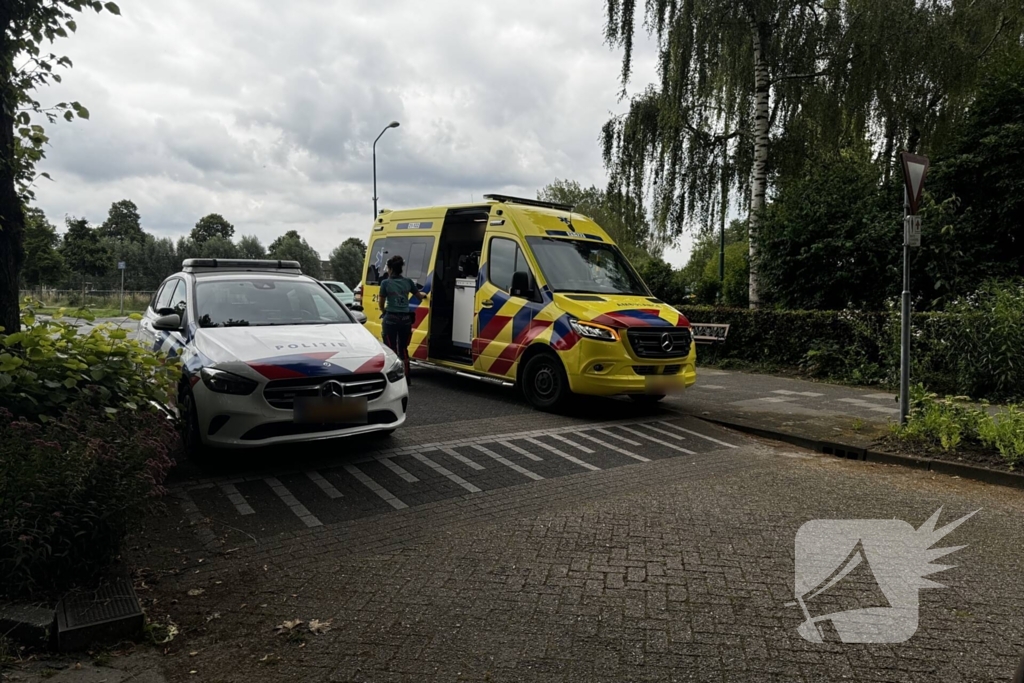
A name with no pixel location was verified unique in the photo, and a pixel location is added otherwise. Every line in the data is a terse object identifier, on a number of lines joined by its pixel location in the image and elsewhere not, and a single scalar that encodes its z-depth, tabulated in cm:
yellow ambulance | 845
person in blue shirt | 1012
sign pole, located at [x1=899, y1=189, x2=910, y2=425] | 738
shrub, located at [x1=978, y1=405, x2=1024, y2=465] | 626
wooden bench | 1419
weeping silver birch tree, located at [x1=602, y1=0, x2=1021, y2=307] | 1463
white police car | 575
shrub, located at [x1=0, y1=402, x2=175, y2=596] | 341
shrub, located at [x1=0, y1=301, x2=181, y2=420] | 453
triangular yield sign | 722
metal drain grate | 320
